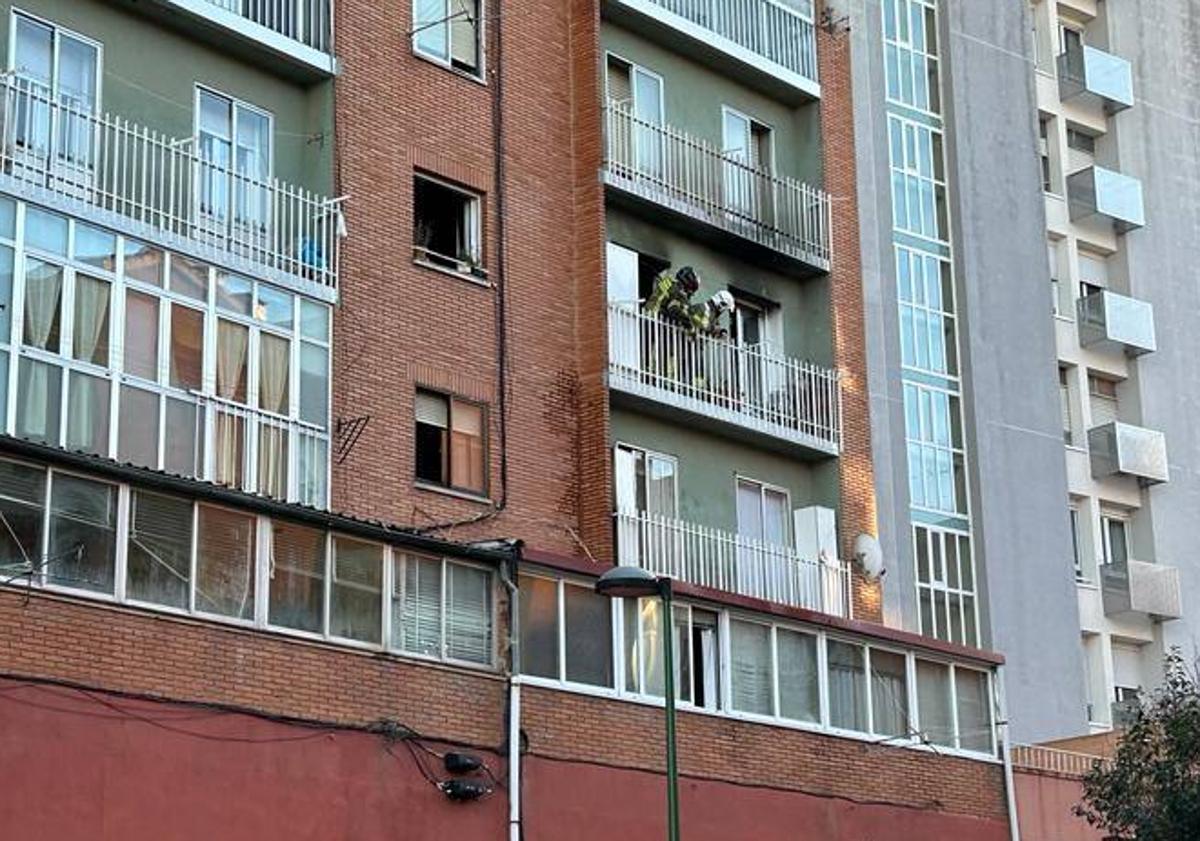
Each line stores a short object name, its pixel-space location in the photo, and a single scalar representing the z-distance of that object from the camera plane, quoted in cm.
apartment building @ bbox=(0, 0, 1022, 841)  2103
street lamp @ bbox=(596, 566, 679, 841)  2125
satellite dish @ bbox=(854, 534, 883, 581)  3262
